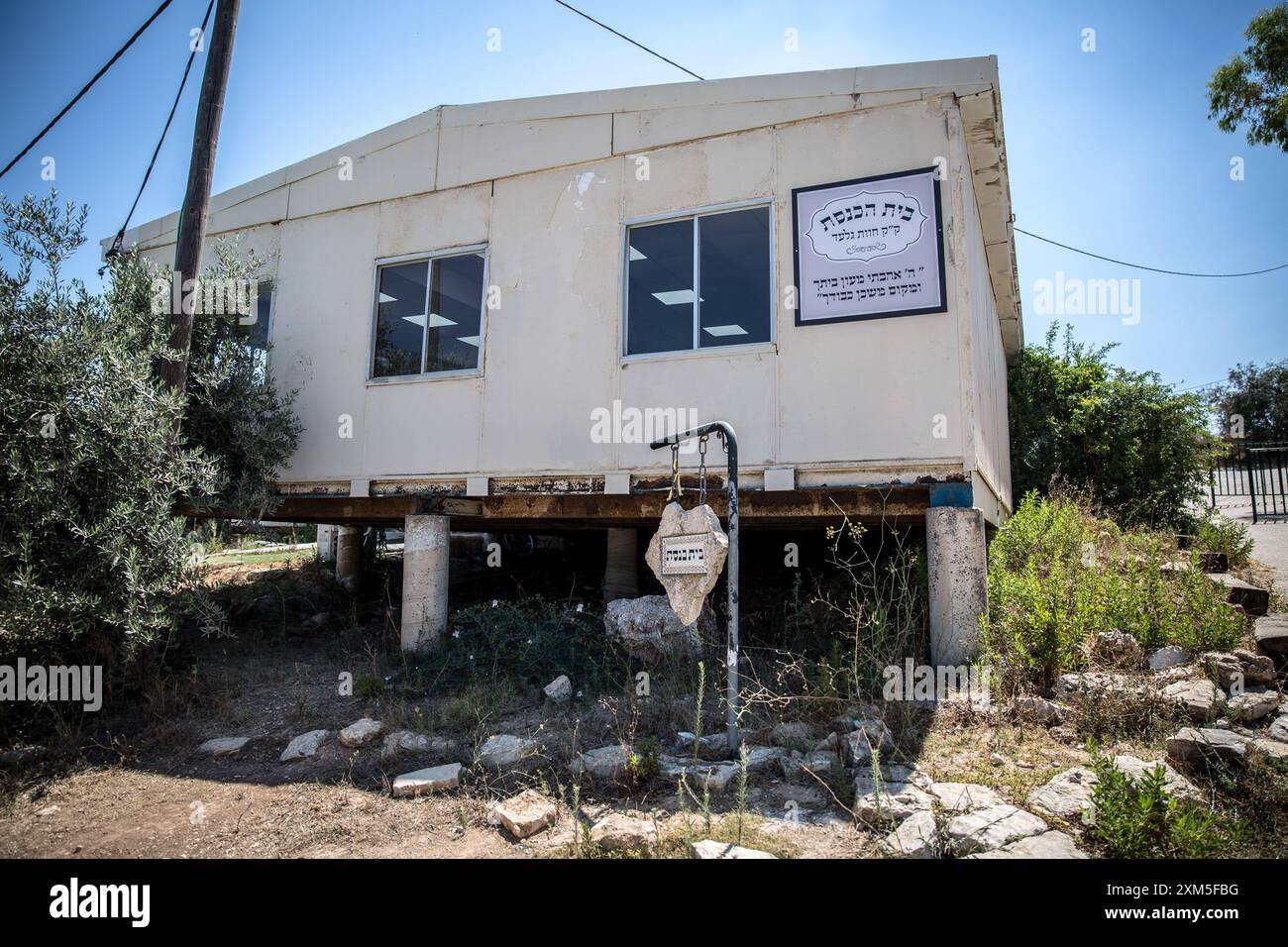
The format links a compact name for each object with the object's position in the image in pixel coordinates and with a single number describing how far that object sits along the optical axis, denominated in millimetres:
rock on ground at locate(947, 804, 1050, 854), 3318
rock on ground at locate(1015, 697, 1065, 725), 4816
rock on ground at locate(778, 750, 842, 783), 4332
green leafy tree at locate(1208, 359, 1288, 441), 27766
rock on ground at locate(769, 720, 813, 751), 4829
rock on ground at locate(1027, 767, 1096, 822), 3594
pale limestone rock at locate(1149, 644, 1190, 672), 5391
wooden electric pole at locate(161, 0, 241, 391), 6941
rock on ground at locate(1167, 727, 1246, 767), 3771
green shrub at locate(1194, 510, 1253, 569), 8703
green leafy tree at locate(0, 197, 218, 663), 5797
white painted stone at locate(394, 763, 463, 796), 4566
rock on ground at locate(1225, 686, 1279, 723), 4414
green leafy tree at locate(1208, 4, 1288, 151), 11258
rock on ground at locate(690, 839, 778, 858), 3314
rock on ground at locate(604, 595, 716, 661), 6613
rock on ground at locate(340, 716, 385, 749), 5493
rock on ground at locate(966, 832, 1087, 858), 3188
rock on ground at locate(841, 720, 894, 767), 4426
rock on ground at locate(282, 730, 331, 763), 5469
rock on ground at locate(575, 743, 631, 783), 4500
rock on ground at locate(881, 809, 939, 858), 3359
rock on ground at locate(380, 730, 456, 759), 5207
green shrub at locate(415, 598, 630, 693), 6641
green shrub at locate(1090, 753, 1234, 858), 3043
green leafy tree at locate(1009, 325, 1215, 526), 12352
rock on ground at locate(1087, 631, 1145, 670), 5434
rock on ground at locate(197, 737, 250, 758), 5656
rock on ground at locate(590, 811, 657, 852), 3568
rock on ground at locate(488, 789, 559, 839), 3938
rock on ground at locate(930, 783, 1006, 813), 3719
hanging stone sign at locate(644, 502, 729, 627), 4492
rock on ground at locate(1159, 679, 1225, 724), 4484
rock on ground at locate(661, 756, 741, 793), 4270
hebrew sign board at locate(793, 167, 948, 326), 6051
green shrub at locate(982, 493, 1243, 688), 5461
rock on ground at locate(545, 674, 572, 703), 6156
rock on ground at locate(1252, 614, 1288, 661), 5324
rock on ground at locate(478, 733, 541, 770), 4832
